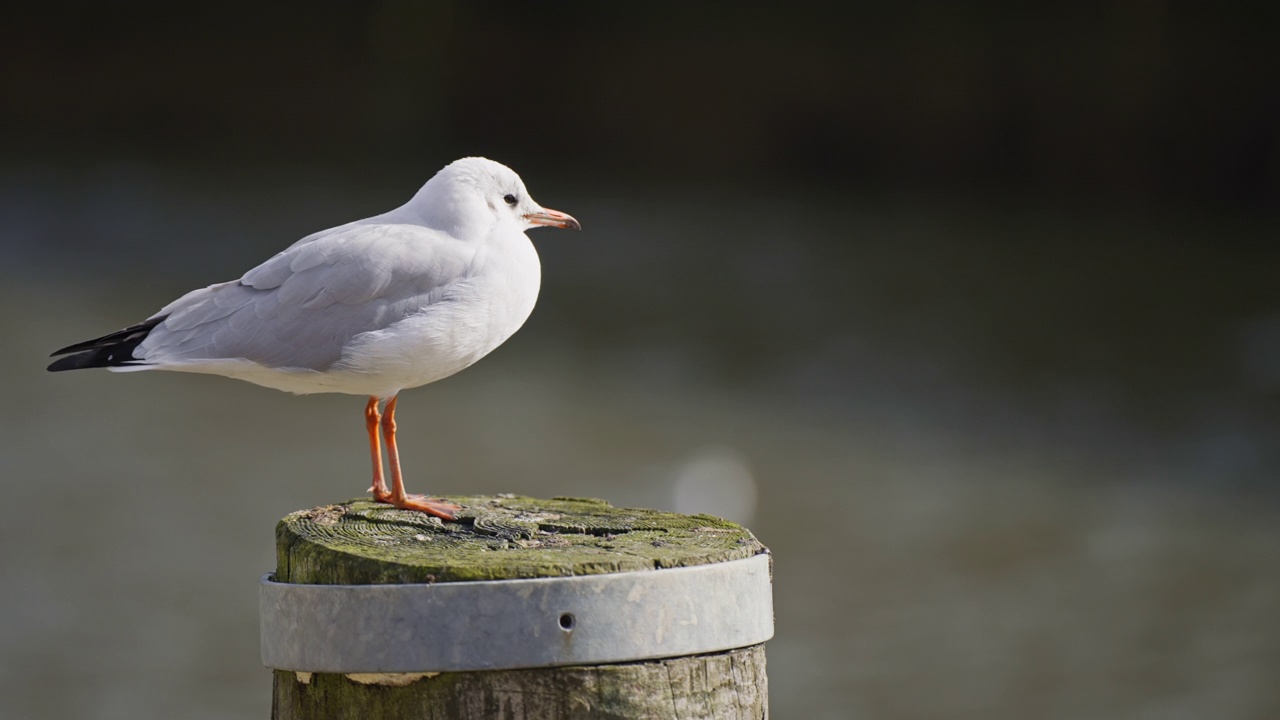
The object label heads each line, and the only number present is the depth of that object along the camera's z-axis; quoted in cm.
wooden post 906
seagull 938
